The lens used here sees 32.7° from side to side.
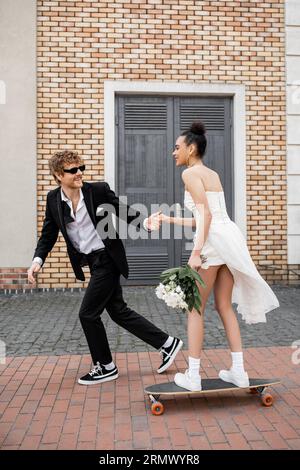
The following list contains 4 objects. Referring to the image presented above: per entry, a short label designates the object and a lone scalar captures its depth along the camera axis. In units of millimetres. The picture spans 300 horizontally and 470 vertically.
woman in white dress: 3752
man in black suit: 4426
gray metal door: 9562
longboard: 3682
